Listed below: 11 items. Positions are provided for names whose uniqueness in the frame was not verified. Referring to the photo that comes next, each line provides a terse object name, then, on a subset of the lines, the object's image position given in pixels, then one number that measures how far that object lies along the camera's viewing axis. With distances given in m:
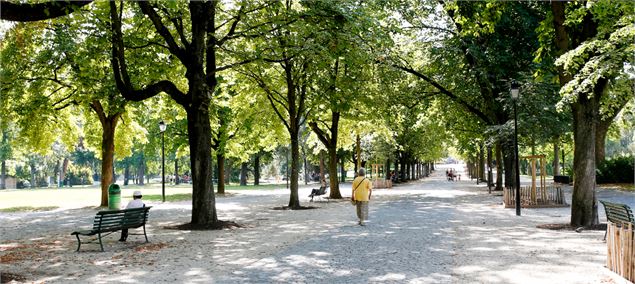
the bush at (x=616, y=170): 37.47
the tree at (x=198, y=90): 16.19
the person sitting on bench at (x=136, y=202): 14.08
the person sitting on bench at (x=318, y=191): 27.90
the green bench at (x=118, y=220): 11.91
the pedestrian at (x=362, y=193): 16.19
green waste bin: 22.34
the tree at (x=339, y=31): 14.91
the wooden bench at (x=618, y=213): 10.56
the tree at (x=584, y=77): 11.99
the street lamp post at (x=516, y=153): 19.11
